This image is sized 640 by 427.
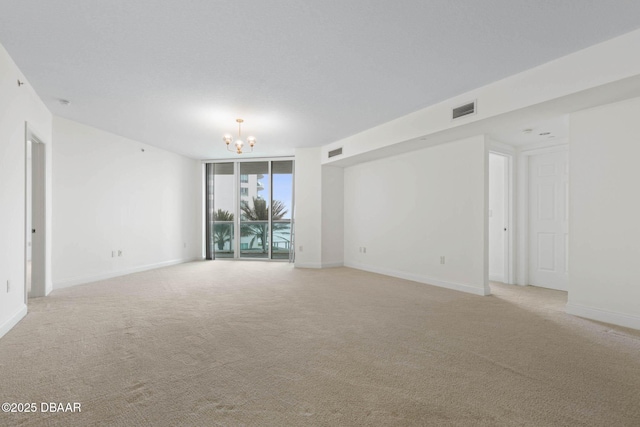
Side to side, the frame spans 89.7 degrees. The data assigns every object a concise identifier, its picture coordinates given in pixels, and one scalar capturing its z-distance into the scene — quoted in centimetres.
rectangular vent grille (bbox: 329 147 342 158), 670
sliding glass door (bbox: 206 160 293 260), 837
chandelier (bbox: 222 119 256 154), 536
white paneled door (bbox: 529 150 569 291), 508
